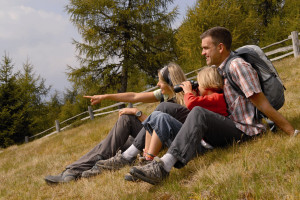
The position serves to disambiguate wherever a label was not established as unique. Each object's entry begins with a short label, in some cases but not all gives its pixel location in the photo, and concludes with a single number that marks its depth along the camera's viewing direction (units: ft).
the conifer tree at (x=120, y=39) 42.52
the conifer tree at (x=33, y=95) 61.57
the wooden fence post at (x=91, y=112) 50.65
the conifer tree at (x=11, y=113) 55.01
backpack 8.23
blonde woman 10.55
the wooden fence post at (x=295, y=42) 33.22
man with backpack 7.41
